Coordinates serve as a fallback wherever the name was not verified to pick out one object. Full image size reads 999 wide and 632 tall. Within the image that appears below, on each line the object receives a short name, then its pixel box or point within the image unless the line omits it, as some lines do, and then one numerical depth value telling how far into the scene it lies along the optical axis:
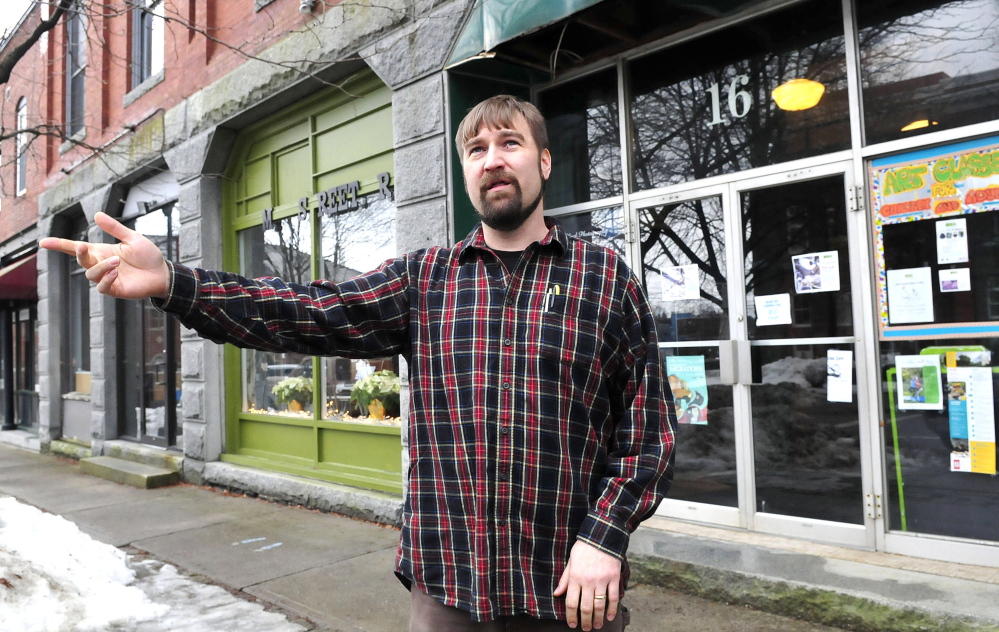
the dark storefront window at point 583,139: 6.18
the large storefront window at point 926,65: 4.40
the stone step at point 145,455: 9.62
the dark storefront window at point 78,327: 13.05
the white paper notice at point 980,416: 4.32
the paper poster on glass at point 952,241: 4.43
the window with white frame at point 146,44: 10.91
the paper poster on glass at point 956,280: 4.40
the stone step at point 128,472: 9.17
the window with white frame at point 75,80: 13.31
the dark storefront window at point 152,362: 10.36
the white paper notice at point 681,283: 5.68
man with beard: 1.85
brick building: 4.52
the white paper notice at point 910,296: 4.55
